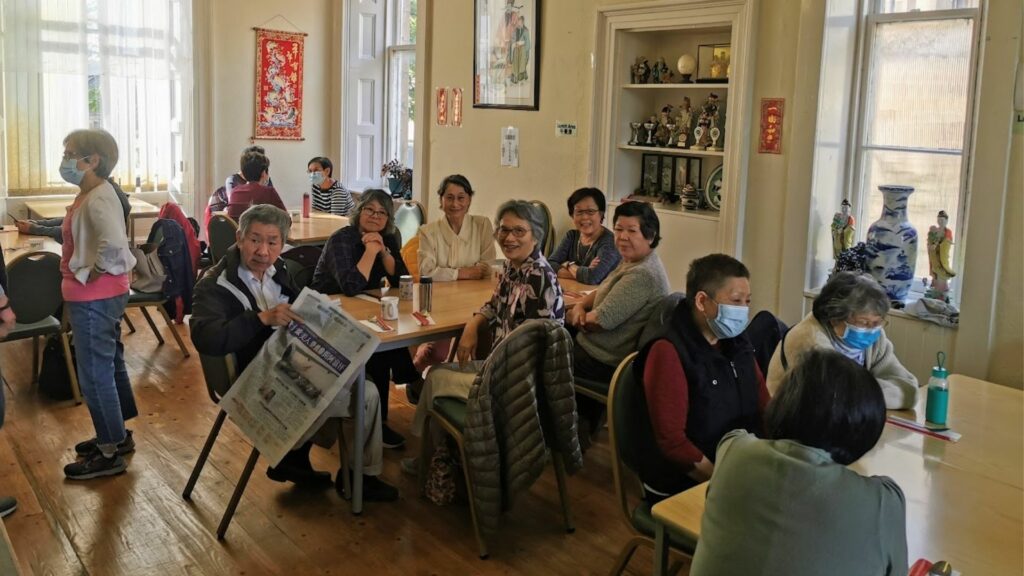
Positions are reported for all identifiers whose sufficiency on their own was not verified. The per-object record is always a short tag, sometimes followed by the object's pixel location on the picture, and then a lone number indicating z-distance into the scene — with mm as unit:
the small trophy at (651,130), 5660
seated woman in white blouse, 4512
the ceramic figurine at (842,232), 4441
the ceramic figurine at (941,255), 4047
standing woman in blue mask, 3455
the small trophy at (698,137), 5289
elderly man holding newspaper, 3083
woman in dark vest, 2414
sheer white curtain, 6805
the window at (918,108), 4156
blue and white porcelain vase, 4148
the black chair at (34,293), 4258
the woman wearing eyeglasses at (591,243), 4633
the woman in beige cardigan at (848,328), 2723
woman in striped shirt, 7047
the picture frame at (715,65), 5160
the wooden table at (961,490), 1932
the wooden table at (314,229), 5660
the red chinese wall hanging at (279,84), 7945
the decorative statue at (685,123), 5426
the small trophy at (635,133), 5758
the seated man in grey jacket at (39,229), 5551
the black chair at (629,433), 2441
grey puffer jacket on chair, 2936
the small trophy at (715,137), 5195
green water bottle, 2646
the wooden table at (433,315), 3312
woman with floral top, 3432
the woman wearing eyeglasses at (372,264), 3986
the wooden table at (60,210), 6301
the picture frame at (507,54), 6184
